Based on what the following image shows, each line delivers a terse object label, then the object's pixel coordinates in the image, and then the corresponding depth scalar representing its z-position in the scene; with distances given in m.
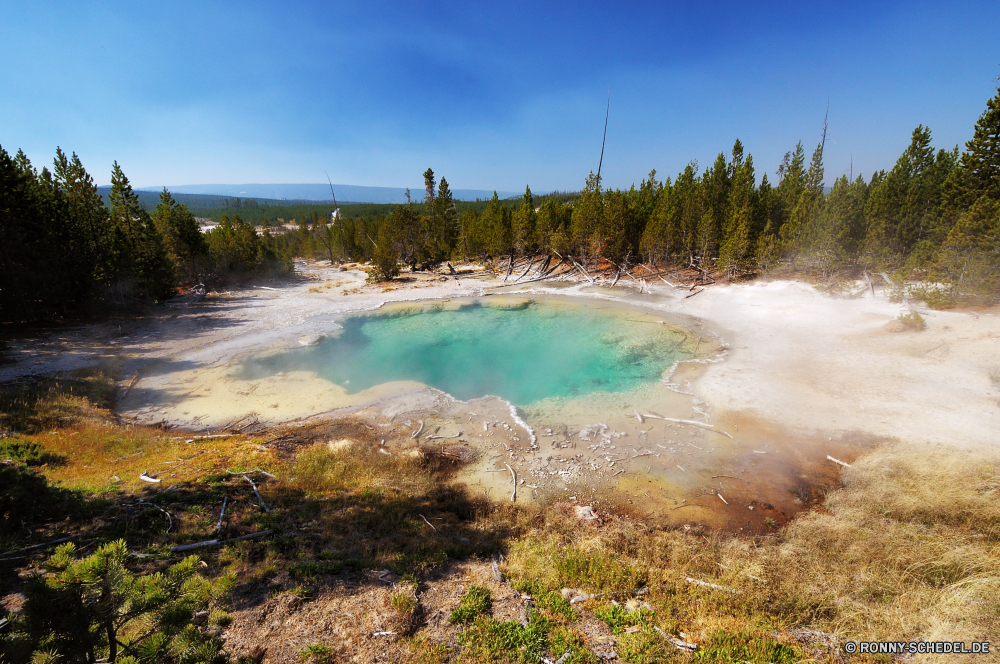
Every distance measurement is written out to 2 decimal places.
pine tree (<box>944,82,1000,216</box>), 20.30
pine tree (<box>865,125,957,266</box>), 26.00
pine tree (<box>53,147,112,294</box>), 23.25
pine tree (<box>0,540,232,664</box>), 2.51
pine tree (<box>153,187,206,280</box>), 33.91
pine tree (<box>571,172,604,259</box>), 42.03
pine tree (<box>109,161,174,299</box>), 27.42
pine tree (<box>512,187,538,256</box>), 47.06
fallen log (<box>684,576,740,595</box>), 6.43
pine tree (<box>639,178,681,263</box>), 39.47
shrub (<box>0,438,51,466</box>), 8.98
